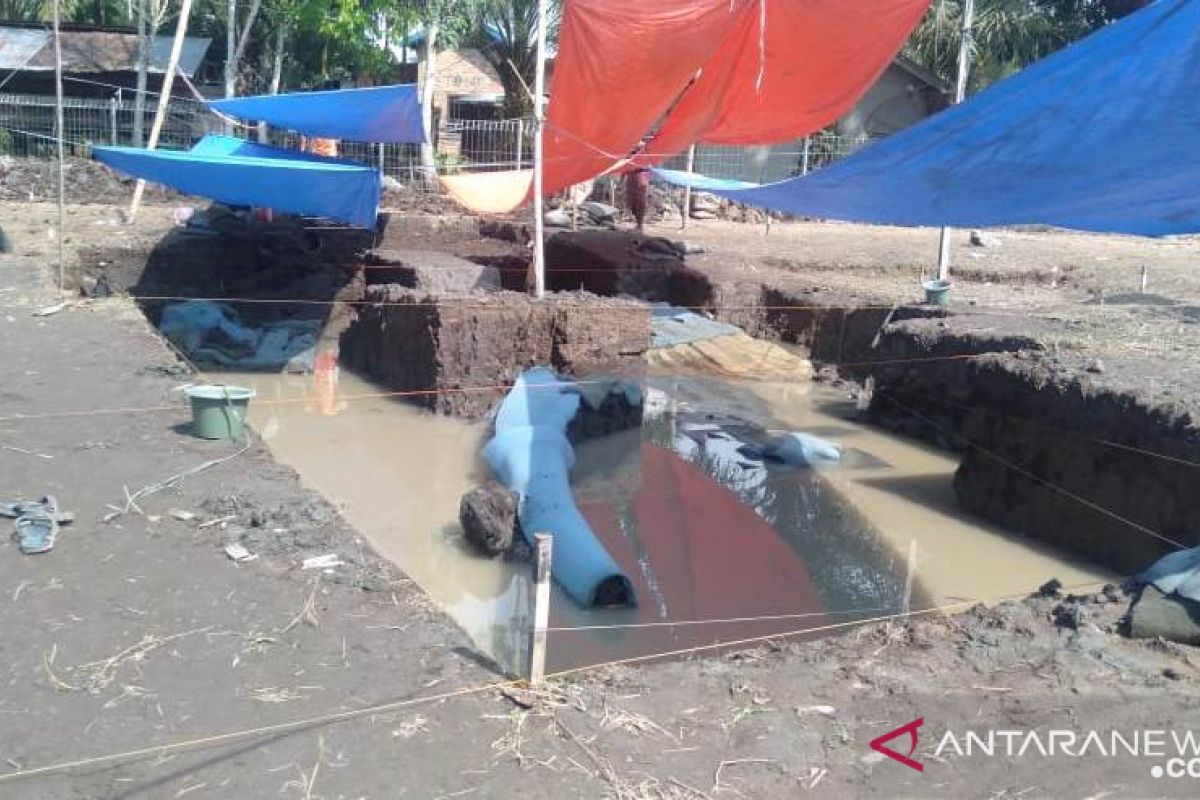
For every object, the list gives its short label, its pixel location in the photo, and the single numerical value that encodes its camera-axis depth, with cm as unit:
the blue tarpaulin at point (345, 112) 1257
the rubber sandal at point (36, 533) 466
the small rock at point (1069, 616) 429
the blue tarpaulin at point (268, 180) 1034
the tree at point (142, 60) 1701
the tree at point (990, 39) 2459
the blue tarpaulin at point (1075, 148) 513
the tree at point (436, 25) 1848
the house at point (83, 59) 2233
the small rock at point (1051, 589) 478
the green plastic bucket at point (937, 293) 1106
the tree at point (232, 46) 1762
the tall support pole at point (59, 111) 1031
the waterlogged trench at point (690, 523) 583
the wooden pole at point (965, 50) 1037
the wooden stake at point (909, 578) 632
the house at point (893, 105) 2511
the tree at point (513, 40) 2294
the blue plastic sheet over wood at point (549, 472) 586
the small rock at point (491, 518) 643
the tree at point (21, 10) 2678
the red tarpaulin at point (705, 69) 948
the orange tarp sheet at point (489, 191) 1179
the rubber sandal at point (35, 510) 498
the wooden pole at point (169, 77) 1384
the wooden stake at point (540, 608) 359
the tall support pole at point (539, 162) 998
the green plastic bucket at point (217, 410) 643
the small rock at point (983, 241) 1728
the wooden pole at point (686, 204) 1814
